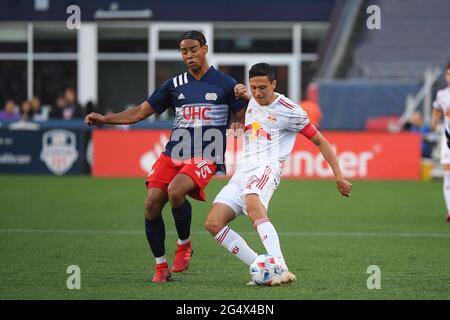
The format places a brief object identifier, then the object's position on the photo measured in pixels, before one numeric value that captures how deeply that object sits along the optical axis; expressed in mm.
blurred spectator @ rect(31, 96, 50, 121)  28031
